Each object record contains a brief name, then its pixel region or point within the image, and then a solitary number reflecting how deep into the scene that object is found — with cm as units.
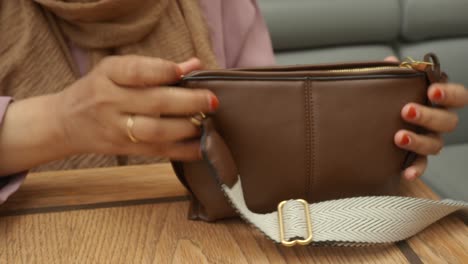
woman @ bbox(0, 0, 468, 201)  100
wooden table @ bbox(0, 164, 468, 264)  98
